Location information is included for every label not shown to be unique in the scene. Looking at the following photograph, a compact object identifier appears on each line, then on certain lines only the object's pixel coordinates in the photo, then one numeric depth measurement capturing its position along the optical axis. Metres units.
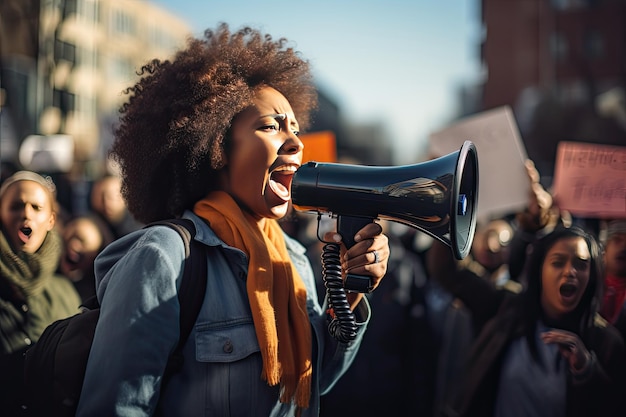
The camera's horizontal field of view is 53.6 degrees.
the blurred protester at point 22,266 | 2.54
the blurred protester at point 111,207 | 4.89
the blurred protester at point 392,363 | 4.17
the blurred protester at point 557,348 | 2.66
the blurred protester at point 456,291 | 3.37
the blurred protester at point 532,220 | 3.22
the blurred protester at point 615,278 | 2.90
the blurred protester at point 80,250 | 3.57
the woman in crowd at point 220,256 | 1.64
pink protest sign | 3.14
